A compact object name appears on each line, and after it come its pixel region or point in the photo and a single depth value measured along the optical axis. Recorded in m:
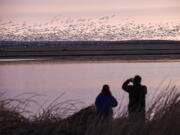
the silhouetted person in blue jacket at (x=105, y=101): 19.88
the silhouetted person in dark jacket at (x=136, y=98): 16.11
